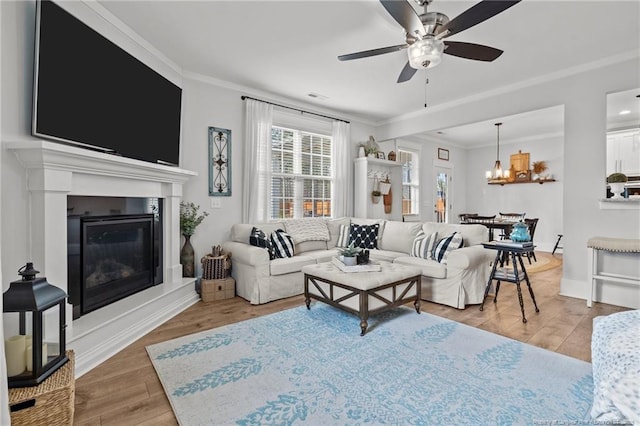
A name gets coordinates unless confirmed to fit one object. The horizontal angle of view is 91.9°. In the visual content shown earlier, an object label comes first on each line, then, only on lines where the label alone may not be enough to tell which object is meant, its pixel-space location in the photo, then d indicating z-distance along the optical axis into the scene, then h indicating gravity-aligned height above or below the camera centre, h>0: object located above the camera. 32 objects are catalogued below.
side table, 2.92 -0.57
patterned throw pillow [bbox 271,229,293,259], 3.78 -0.42
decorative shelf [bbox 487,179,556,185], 7.02 +0.74
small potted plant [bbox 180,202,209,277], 3.60 -0.30
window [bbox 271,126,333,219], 4.66 +0.59
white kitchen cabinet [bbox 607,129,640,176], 3.21 +0.66
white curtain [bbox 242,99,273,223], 4.20 +0.67
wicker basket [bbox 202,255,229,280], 3.56 -0.67
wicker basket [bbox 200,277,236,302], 3.50 -0.91
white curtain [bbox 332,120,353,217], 5.29 +0.76
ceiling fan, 1.86 +1.23
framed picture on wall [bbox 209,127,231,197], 3.97 +0.63
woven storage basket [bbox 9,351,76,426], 1.35 -0.88
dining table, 5.50 -0.20
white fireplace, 1.96 -0.06
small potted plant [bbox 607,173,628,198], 3.29 +0.33
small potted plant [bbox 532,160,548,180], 7.12 +1.03
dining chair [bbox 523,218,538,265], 5.61 -0.20
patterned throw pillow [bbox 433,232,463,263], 3.47 -0.38
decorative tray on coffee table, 2.89 -0.53
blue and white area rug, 1.60 -1.04
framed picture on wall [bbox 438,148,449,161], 7.54 +1.44
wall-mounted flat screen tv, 2.01 +0.92
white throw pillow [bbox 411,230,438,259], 3.70 -0.41
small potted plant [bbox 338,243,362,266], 2.99 -0.44
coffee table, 2.60 -0.70
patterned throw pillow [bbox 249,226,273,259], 3.68 -0.36
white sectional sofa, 3.29 -0.62
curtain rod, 4.22 +1.56
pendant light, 6.31 +0.81
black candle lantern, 1.45 -0.65
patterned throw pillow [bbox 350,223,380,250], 4.46 -0.36
